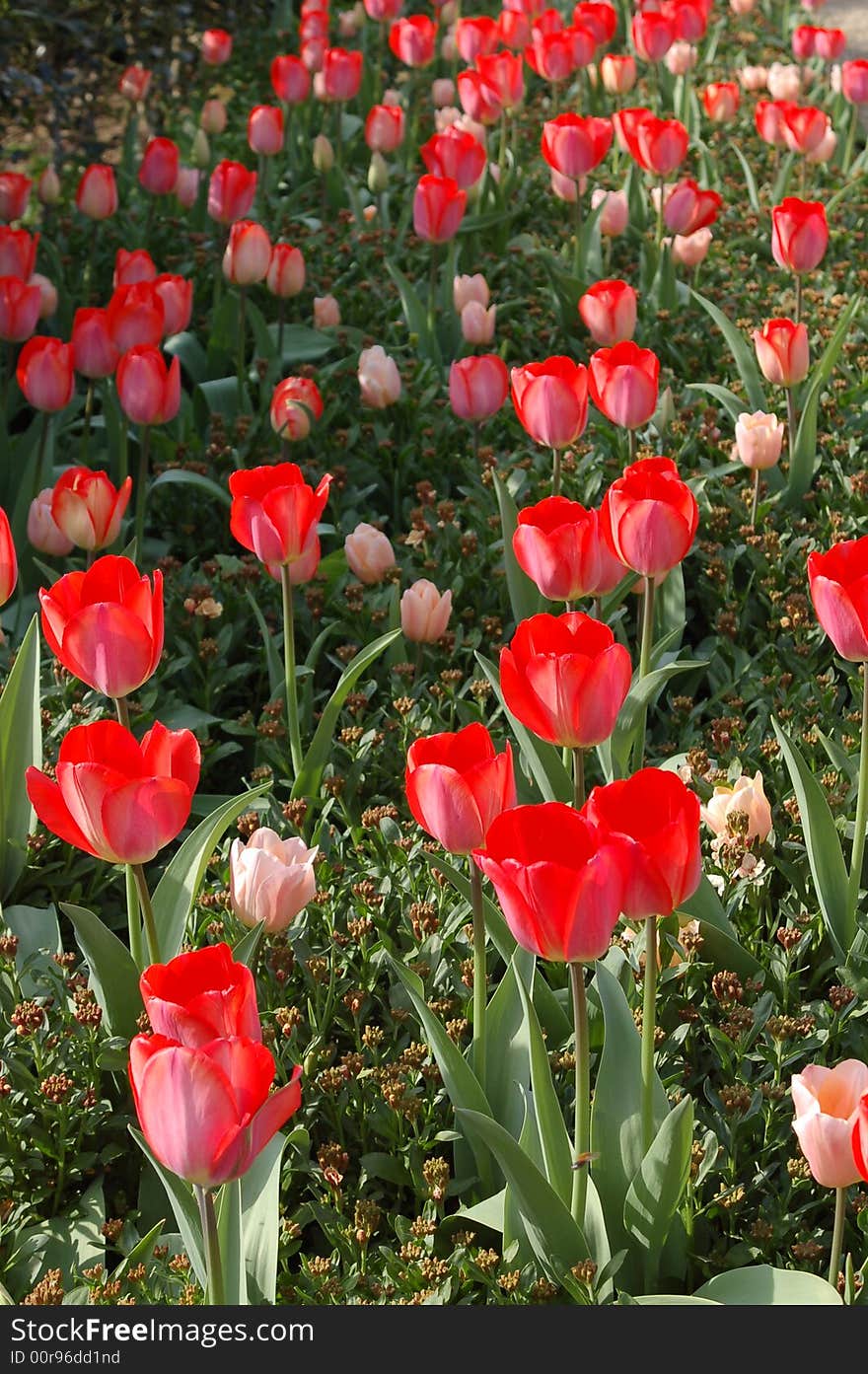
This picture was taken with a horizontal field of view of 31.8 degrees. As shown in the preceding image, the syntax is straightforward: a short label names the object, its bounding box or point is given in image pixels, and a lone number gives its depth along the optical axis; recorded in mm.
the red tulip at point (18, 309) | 3240
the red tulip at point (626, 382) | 2686
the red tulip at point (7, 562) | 2096
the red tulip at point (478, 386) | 3102
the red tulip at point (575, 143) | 3936
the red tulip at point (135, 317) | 3119
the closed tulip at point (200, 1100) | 1175
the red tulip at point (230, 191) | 3795
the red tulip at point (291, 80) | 4953
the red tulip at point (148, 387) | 2910
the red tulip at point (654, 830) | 1387
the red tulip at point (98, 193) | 4008
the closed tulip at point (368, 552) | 2916
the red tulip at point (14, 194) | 3857
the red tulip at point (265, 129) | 4469
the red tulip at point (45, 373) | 2994
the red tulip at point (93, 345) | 3133
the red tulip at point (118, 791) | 1556
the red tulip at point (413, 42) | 5074
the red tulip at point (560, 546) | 2119
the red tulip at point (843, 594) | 1826
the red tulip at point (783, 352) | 3006
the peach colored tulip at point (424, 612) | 2664
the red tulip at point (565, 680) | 1682
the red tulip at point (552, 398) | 2568
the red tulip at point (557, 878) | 1324
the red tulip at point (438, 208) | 3777
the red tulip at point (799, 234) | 3346
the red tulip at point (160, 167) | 4258
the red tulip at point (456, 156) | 4027
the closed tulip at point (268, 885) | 1936
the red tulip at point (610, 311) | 3211
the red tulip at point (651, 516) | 2041
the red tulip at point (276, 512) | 2213
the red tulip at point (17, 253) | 3355
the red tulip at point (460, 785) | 1569
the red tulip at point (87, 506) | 2584
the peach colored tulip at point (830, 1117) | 1422
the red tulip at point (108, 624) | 1851
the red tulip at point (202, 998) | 1232
